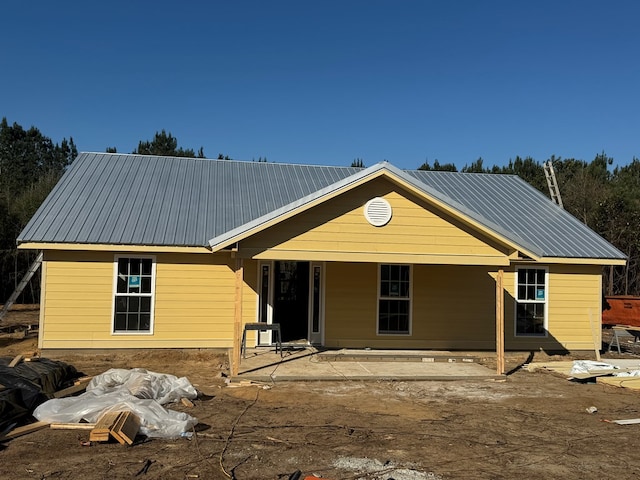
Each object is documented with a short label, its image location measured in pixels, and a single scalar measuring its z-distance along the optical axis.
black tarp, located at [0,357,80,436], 7.09
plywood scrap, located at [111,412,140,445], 6.39
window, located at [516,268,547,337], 14.36
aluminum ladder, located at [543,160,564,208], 19.52
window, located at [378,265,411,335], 13.86
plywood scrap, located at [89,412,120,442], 6.41
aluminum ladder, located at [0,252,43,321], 14.08
